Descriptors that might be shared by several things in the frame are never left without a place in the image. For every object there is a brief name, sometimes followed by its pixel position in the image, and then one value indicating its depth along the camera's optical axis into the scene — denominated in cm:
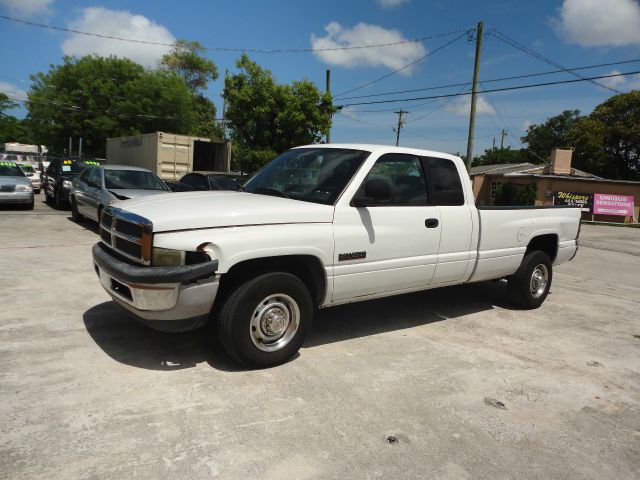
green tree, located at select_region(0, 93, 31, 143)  7100
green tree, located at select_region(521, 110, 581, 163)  6793
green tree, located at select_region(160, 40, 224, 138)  5156
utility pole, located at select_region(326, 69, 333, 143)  2814
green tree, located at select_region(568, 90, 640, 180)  4331
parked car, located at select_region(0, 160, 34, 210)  1329
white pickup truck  352
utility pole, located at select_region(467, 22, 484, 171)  2153
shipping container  1962
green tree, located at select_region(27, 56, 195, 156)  3750
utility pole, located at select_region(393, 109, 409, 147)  5813
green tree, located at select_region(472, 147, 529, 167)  7156
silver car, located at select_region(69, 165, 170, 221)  984
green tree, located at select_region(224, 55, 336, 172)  2282
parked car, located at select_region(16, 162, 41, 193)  2092
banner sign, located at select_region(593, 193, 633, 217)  2758
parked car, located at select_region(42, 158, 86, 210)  1438
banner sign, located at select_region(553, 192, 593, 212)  2753
